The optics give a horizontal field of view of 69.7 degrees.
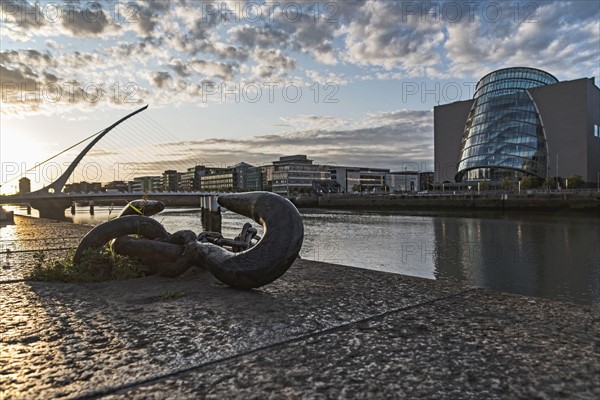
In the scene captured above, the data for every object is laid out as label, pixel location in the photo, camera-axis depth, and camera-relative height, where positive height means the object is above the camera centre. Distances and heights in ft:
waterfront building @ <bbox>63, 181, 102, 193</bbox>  274.89 +6.72
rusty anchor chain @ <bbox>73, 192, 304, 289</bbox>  15.03 -2.02
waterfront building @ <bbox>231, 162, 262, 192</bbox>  459.73 +19.01
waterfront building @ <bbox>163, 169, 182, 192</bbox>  633.61 +22.27
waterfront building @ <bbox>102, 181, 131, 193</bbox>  455.46 +14.67
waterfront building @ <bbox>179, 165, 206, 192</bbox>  565.53 +24.76
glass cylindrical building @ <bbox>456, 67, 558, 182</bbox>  255.29 +34.22
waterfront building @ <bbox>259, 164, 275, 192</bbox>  434.55 +17.28
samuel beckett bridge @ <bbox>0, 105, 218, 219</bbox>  154.49 +0.47
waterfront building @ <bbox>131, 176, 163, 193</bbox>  611.06 +15.40
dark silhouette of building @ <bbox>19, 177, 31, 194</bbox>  195.48 +4.57
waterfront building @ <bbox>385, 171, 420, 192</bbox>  513.53 +10.89
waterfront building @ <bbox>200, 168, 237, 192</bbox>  491.72 +17.93
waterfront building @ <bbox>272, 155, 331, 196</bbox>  415.44 +16.13
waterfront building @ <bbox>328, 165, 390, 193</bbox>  467.11 +14.64
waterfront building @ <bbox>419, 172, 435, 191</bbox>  544.78 +16.51
